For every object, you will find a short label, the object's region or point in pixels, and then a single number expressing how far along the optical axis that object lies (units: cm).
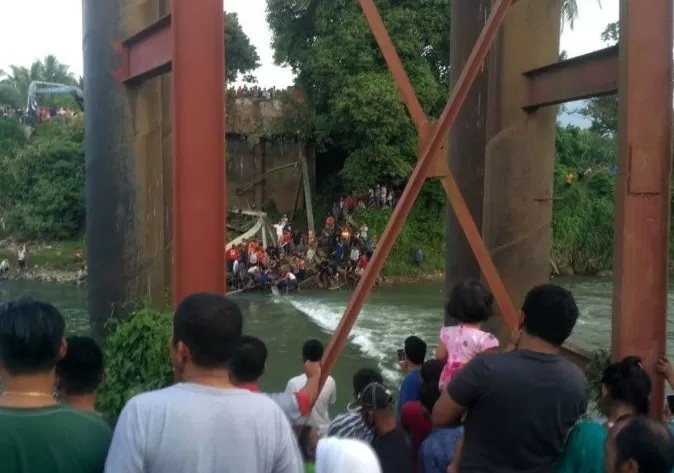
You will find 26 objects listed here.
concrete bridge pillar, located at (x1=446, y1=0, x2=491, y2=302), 809
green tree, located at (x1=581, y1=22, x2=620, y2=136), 3481
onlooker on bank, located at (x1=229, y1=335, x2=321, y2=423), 312
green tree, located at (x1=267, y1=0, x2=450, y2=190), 2575
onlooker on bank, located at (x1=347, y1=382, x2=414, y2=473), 322
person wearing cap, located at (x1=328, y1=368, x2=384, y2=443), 332
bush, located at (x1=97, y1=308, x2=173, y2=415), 485
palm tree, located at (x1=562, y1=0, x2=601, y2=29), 2319
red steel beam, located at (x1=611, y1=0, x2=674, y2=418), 424
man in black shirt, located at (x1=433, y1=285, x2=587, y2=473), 271
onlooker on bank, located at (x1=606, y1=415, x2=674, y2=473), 239
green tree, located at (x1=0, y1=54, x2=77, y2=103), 3828
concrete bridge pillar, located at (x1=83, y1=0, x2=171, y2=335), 761
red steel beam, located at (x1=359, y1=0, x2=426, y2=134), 493
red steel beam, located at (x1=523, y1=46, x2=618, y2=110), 535
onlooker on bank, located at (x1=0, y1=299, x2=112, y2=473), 200
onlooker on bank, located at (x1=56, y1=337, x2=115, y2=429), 248
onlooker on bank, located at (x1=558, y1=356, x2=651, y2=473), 281
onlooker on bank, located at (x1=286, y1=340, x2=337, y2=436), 470
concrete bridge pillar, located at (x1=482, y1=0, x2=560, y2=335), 733
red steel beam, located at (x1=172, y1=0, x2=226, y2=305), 467
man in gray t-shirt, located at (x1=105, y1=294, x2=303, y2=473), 203
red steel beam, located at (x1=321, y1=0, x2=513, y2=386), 454
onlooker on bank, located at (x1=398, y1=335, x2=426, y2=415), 417
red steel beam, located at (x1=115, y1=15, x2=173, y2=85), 593
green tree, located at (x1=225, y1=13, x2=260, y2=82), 3062
